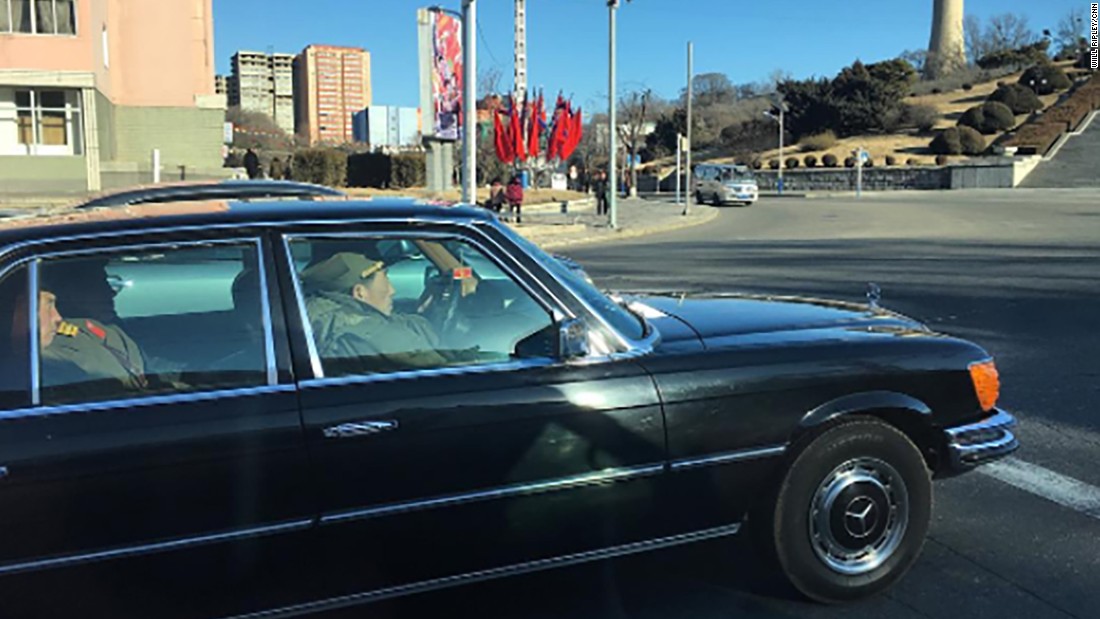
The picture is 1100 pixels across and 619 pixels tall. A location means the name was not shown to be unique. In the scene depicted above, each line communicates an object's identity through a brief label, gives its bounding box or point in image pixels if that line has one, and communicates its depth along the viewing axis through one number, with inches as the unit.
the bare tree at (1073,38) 3481.8
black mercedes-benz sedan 103.0
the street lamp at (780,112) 2401.6
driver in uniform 117.3
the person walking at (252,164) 1282.7
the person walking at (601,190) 1248.8
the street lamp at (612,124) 1026.7
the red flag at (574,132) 1445.6
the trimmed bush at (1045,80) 2901.1
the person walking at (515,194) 1007.6
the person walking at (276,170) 1636.3
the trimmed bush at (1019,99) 2682.1
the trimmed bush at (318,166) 1465.3
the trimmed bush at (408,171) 1491.1
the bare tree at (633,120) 2780.5
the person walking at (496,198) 1015.6
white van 1619.1
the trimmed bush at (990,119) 2564.0
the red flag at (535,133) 1427.2
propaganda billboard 1243.8
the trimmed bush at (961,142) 2442.2
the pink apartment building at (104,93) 1316.4
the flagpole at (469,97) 789.2
